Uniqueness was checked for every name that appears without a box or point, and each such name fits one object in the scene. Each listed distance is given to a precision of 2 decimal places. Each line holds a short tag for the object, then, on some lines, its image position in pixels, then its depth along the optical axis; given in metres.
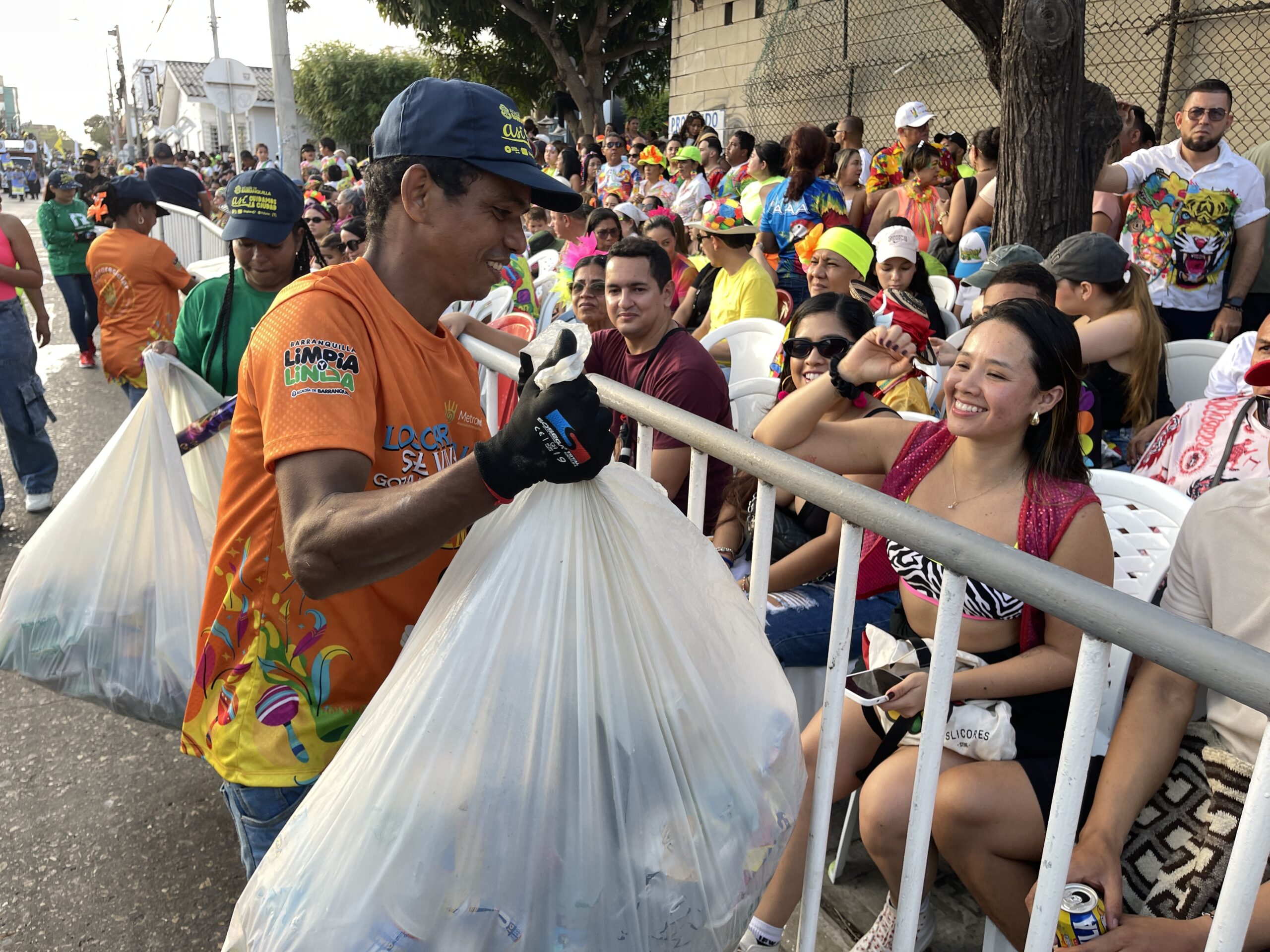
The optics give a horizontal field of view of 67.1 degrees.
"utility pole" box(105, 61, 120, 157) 67.84
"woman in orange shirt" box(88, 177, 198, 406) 5.44
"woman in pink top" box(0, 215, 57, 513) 5.37
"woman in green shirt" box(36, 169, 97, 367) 8.73
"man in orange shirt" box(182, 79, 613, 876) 1.35
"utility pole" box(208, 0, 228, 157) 40.72
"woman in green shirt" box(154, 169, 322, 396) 3.37
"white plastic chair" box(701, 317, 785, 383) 5.05
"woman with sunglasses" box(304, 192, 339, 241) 7.54
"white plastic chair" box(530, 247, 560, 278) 8.09
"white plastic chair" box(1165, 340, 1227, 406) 3.87
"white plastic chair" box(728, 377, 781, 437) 4.21
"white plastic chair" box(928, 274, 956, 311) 5.54
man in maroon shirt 3.42
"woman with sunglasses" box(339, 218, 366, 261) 5.43
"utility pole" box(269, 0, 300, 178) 11.34
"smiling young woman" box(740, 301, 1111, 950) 1.93
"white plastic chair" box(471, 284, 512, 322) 6.09
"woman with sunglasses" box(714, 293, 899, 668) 2.66
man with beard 4.78
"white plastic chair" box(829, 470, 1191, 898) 2.55
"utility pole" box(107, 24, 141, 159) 53.41
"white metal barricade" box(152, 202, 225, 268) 8.76
